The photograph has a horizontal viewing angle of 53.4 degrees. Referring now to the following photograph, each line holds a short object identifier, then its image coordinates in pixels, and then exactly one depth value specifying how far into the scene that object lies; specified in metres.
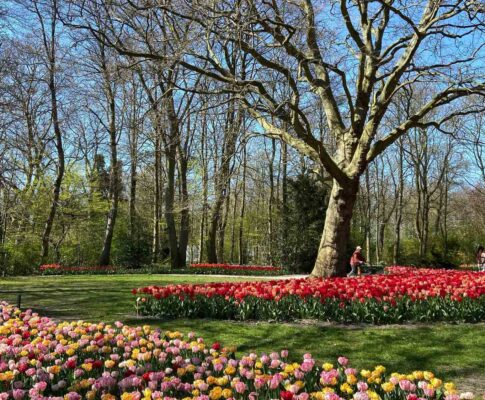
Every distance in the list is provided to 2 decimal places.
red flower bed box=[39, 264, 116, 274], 20.58
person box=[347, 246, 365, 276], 15.75
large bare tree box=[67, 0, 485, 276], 10.77
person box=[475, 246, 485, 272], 18.87
